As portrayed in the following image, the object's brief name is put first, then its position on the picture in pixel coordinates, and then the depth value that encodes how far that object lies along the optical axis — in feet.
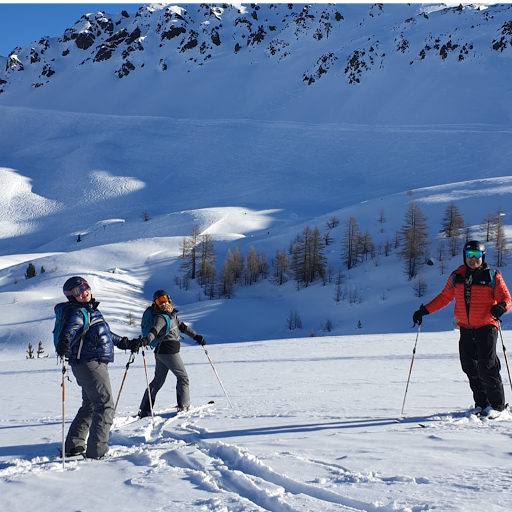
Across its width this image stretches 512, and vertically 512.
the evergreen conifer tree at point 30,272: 159.53
